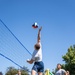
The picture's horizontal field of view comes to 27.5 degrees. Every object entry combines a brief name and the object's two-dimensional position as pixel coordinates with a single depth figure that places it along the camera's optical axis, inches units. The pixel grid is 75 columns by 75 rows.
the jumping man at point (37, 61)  200.9
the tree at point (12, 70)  1242.2
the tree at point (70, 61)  877.9
